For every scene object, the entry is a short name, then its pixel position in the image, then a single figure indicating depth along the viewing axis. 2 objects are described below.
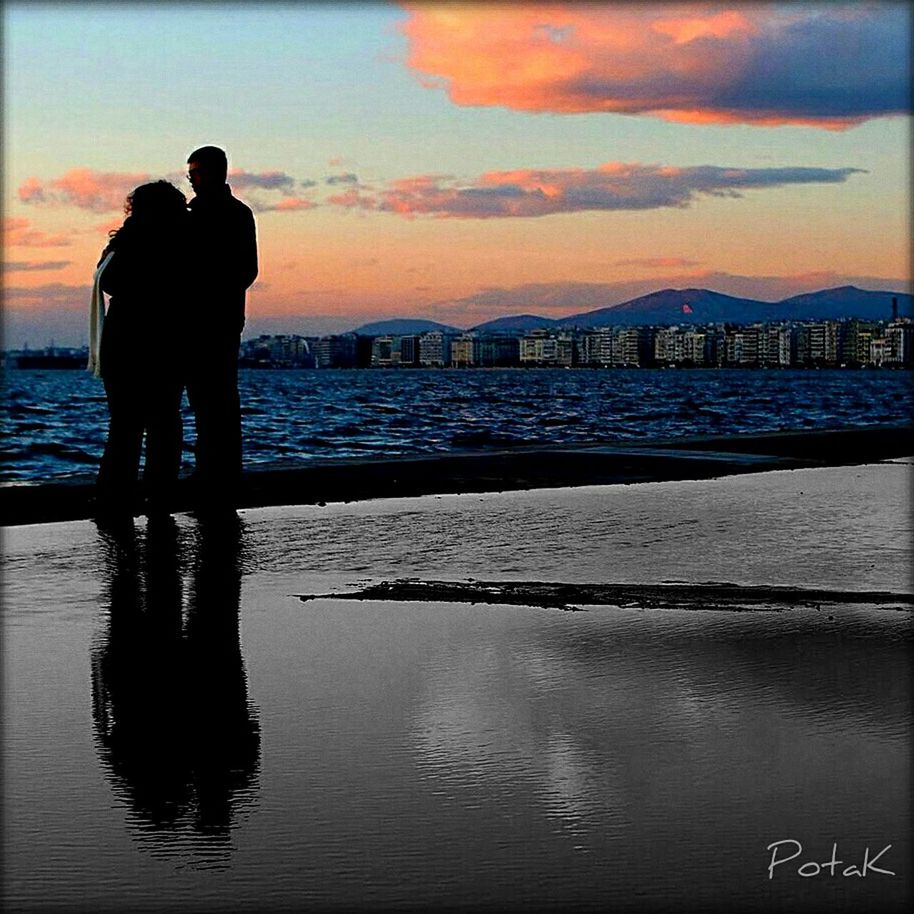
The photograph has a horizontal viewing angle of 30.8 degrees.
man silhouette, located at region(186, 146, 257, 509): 9.84
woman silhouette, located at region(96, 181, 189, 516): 9.84
